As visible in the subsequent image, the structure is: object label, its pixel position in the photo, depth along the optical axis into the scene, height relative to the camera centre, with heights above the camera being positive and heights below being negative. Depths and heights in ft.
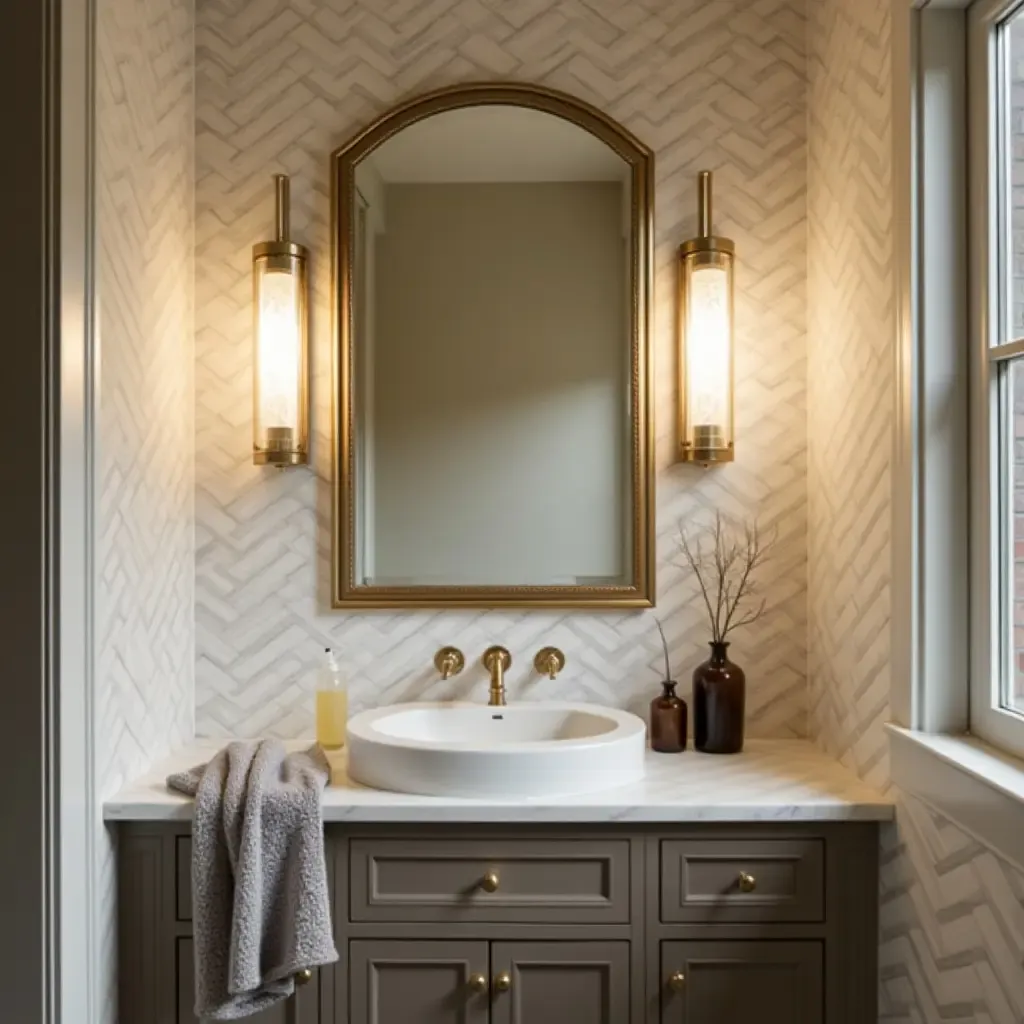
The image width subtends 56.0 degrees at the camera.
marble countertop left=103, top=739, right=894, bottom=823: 5.25 -1.59
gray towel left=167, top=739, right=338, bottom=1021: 5.03 -1.96
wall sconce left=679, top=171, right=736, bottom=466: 6.65 +1.17
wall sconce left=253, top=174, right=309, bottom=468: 6.69 +1.13
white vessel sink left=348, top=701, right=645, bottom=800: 5.32 -1.39
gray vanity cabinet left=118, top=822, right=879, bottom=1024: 5.37 -2.29
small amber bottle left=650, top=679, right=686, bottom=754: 6.48 -1.41
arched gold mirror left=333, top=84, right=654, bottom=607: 6.84 +1.17
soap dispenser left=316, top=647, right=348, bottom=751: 6.49 -1.29
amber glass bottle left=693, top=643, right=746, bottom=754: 6.42 -1.27
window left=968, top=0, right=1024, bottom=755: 4.74 +0.74
